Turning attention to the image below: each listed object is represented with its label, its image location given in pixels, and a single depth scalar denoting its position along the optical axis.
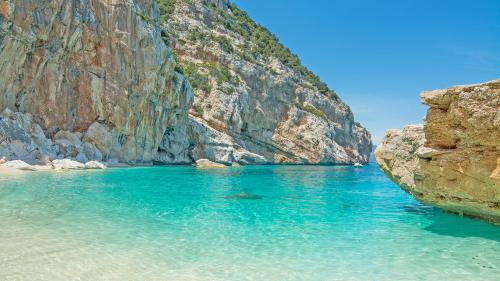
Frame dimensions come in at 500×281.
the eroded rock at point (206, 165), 56.58
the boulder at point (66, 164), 35.78
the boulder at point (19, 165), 31.42
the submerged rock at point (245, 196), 20.22
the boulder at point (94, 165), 39.44
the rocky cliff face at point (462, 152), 10.41
